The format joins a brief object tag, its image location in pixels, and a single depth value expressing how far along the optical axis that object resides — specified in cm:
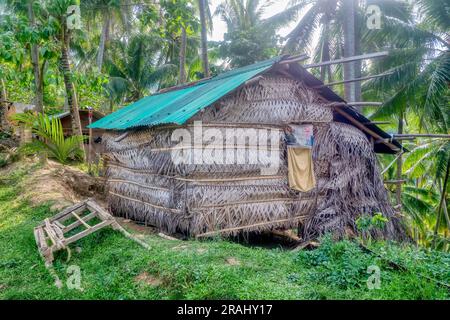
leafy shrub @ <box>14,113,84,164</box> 1053
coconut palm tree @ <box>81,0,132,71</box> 1639
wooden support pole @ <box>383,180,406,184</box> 1006
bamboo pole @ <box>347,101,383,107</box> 805
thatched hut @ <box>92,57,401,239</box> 680
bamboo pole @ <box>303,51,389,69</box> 658
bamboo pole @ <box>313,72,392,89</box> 764
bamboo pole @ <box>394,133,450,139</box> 873
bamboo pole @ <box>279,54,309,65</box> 725
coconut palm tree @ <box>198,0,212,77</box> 1318
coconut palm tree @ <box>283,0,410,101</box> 1201
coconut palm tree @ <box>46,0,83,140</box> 1082
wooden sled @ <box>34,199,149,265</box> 539
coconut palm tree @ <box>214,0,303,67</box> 1534
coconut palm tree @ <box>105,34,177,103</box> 2277
